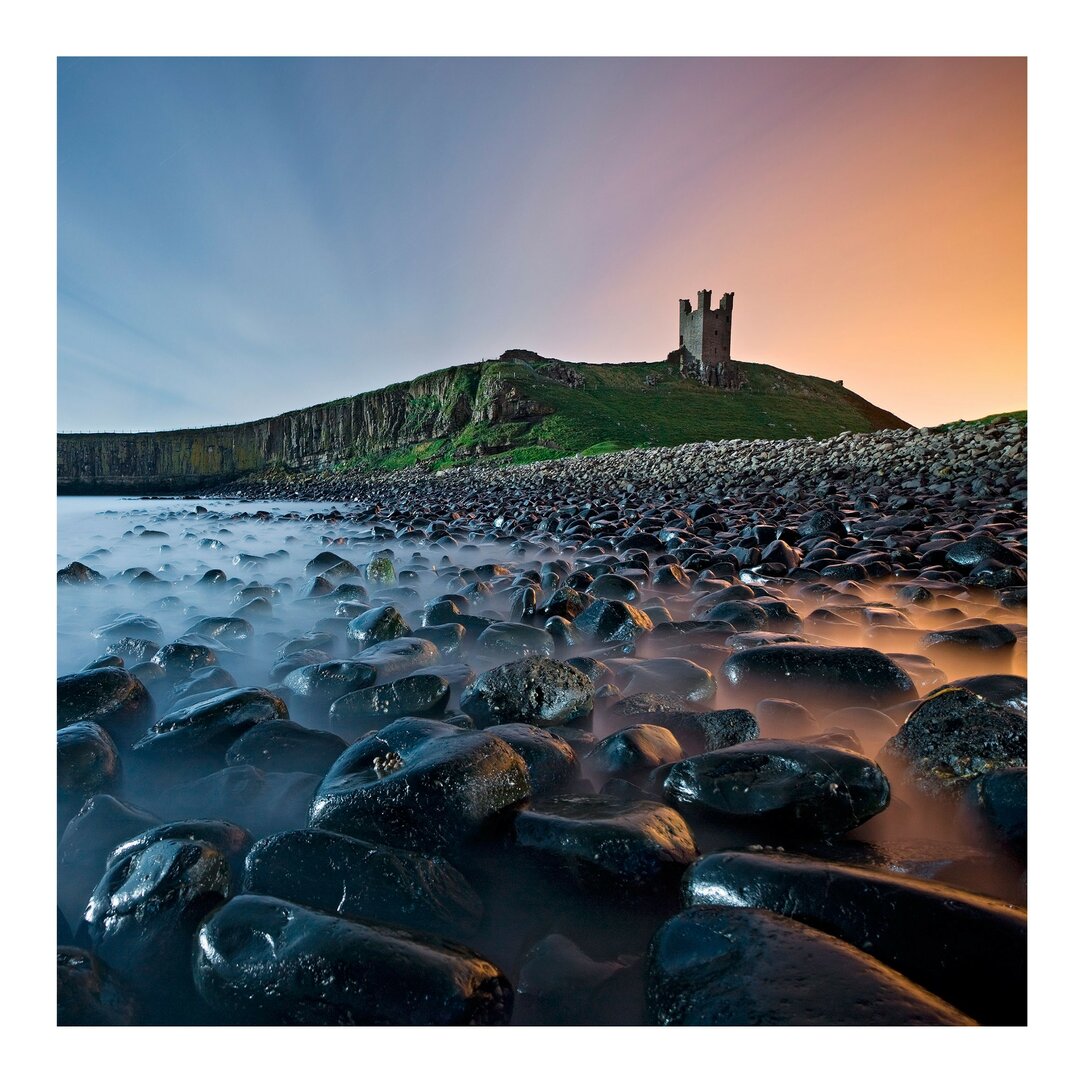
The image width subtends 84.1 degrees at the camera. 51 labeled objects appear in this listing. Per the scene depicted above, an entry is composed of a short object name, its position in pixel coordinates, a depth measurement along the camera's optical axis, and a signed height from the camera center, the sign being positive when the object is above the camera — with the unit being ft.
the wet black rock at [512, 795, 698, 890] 4.35 -2.27
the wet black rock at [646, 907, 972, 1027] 3.14 -2.40
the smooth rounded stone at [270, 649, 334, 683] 9.71 -2.04
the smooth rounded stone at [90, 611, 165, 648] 11.63 -1.82
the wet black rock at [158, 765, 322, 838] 5.62 -2.56
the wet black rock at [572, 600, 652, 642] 11.08 -1.52
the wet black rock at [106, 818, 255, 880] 4.67 -2.39
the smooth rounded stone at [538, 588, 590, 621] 12.32 -1.33
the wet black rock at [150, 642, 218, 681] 9.79 -1.99
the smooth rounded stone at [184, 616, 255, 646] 11.95 -1.82
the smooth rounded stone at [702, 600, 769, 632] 11.29 -1.41
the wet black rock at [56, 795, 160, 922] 4.74 -2.57
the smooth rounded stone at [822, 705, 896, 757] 6.83 -2.14
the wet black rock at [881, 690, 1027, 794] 5.40 -1.86
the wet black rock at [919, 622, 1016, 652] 9.12 -1.48
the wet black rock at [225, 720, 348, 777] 6.45 -2.31
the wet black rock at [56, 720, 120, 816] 5.96 -2.33
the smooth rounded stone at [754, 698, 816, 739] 7.12 -2.15
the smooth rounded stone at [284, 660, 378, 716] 8.57 -2.07
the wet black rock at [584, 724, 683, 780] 6.12 -2.21
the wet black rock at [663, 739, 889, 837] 4.98 -2.10
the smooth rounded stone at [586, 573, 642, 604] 13.84 -1.12
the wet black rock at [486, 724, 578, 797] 5.93 -2.19
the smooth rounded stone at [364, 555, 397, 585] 17.60 -0.93
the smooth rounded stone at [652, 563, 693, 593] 15.07 -0.97
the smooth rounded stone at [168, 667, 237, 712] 8.79 -2.18
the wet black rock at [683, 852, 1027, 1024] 3.37 -2.27
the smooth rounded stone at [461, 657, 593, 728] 7.46 -1.95
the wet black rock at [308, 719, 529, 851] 4.84 -2.16
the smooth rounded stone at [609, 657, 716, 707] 8.25 -1.95
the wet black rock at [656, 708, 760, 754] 6.64 -2.12
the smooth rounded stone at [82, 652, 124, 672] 8.79 -1.84
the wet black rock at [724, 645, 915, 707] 7.75 -1.78
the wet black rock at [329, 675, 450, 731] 7.79 -2.15
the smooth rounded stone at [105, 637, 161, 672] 10.66 -1.99
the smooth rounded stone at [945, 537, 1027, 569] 14.42 -0.25
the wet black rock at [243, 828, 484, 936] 4.21 -2.46
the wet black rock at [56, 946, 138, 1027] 3.67 -2.84
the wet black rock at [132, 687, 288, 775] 6.74 -2.23
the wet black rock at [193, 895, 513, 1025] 3.40 -2.55
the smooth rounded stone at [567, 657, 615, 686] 8.66 -1.88
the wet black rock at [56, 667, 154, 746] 7.35 -2.06
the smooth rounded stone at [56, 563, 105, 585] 17.53 -1.11
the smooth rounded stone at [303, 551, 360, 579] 18.26 -0.84
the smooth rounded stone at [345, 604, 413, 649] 11.38 -1.68
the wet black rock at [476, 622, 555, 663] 10.58 -1.81
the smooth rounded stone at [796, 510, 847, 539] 20.67 +0.61
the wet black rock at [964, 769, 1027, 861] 4.75 -2.14
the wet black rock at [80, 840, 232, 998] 3.97 -2.61
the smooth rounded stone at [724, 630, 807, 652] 9.66 -1.60
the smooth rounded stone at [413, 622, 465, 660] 10.77 -1.79
